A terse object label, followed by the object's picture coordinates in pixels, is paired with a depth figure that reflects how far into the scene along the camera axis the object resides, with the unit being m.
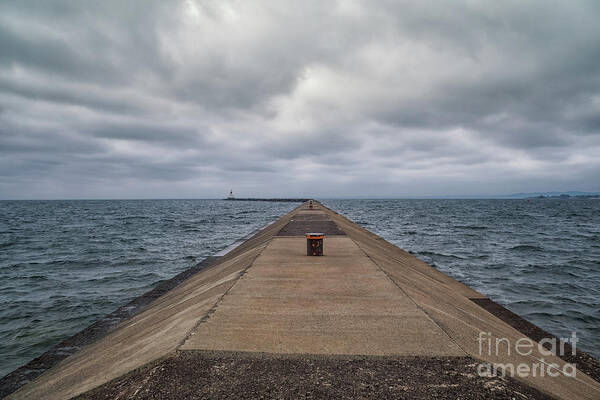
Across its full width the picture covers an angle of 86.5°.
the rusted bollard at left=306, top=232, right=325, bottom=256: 7.36
